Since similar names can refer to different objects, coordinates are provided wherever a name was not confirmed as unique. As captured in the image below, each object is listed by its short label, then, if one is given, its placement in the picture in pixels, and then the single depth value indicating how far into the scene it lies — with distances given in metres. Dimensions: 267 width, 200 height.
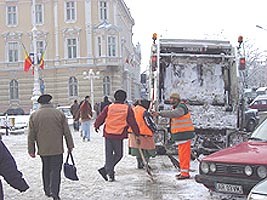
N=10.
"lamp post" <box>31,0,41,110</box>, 32.59
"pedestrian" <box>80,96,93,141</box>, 21.03
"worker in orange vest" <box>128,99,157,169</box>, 11.77
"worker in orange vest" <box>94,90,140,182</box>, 10.91
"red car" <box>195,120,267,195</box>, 7.70
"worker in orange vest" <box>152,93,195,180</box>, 10.85
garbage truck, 14.67
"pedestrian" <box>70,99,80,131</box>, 24.75
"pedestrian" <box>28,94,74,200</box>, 9.06
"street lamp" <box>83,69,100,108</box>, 50.67
